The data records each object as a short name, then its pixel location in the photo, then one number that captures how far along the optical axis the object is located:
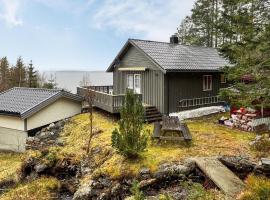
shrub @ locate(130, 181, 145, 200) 4.57
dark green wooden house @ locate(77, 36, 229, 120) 12.81
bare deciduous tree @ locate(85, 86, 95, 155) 9.29
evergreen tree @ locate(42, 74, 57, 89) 26.22
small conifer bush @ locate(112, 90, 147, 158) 7.57
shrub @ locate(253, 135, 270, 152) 8.13
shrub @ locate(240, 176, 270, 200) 4.79
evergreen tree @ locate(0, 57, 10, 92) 31.38
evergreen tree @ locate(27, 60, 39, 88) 27.76
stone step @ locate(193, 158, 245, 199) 5.95
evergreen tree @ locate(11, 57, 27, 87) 30.66
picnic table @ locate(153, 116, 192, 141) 8.67
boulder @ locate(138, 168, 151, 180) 7.07
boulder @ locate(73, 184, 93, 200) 6.94
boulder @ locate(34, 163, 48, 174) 8.91
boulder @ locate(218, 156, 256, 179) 7.22
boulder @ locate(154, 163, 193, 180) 7.00
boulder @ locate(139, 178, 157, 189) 6.87
